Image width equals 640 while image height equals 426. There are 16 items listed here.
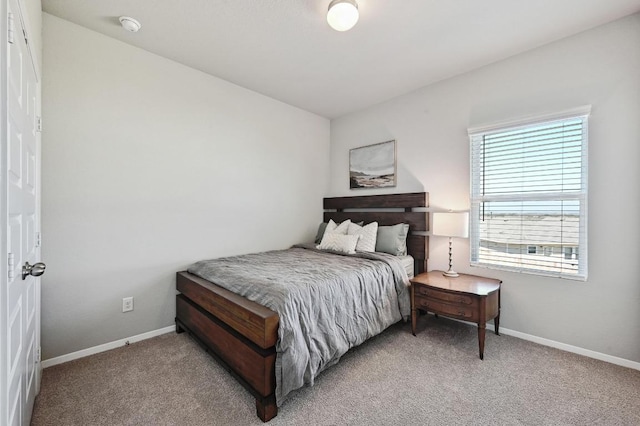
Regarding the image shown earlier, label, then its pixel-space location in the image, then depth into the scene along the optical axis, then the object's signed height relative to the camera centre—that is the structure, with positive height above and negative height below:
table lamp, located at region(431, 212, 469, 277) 2.53 -0.12
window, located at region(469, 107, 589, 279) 2.26 +0.16
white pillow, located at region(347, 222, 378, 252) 3.15 -0.28
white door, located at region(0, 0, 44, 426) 0.98 -0.09
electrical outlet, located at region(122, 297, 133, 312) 2.41 -0.82
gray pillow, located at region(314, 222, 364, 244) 3.79 -0.28
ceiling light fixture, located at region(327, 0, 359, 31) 1.82 +1.33
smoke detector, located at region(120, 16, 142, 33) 2.09 +1.44
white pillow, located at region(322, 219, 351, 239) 3.45 -0.20
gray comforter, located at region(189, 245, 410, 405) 1.65 -0.63
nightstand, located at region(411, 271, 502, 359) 2.19 -0.72
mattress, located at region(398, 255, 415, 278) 2.90 -0.55
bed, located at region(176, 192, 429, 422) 1.59 -0.78
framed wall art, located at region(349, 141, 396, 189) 3.52 +0.62
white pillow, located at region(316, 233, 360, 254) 3.09 -0.35
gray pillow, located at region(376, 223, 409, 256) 3.04 -0.31
